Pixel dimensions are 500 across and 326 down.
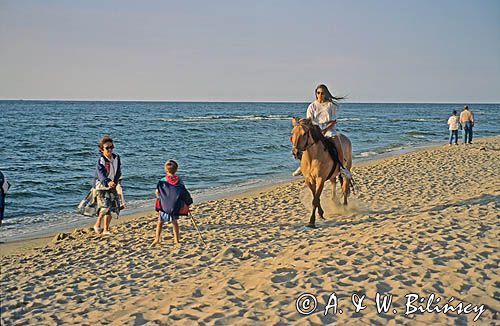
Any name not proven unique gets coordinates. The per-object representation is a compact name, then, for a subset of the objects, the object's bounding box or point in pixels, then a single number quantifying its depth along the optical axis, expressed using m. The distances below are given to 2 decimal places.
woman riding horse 9.38
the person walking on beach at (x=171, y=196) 8.13
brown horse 8.52
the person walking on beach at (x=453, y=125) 24.62
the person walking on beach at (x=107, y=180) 8.59
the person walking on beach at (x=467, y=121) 24.58
